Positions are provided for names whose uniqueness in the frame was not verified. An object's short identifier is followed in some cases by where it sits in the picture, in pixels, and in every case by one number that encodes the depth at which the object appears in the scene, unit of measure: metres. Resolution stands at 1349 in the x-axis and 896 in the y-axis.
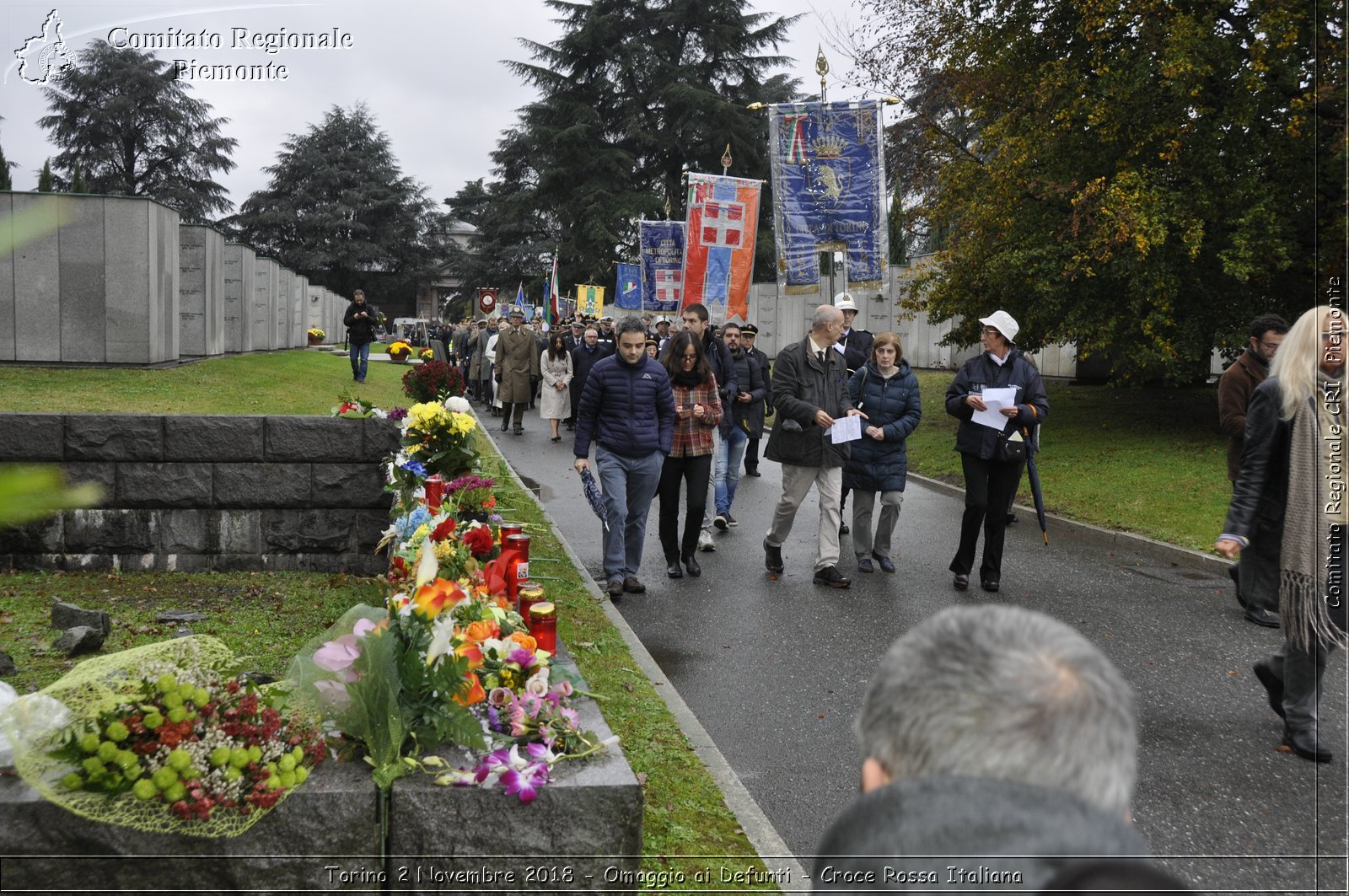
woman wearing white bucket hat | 8.55
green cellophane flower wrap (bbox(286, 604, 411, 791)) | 3.18
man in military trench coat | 20.75
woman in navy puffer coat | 9.52
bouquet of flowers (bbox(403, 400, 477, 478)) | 7.69
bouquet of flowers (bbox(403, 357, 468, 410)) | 12.27
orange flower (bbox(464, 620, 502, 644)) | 3.86
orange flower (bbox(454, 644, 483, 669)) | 3.64
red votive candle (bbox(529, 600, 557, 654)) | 4.45
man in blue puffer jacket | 8.48
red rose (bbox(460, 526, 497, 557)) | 5.24
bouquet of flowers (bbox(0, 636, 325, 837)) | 2.84
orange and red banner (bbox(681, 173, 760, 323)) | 15.12
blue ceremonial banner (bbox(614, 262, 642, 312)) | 34.81
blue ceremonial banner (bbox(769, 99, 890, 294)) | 14.25
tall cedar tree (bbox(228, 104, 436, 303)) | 72.06
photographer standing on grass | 21.78
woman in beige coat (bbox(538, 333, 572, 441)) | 19.70
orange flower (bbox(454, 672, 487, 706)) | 3.46
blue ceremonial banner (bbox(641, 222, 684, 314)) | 27.03
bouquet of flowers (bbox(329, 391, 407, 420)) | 8.66
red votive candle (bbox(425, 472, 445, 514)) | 6.52
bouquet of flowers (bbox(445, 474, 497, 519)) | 6.46
